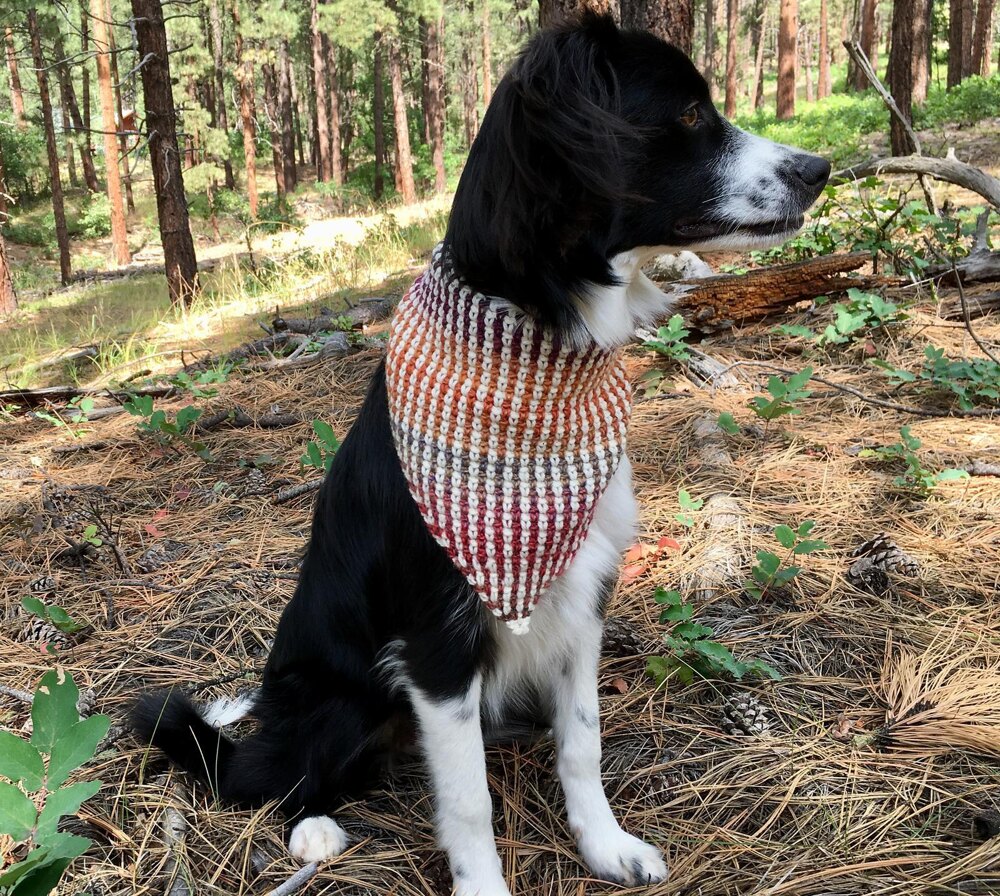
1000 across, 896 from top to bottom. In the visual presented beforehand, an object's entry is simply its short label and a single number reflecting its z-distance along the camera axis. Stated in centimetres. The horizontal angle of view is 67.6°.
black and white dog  140
